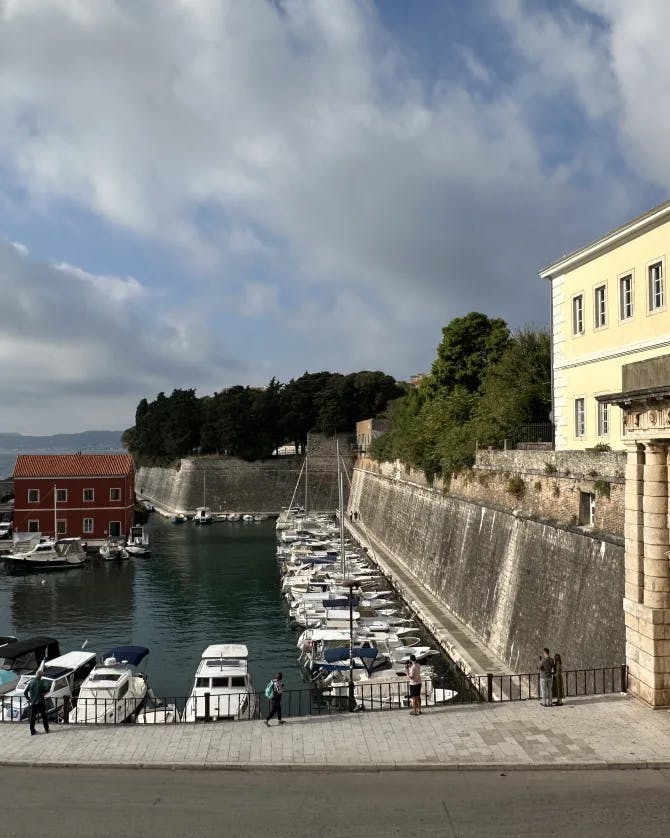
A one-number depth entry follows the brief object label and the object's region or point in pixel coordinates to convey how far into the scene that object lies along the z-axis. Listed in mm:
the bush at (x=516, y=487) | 22891
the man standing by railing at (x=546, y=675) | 13320
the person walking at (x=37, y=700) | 13469
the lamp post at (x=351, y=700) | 15133
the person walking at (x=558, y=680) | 13420
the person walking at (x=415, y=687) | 13492
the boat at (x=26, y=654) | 22734
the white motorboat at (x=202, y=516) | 70250
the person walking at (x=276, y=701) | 13344
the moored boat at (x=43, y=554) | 44344
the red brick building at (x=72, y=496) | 50750
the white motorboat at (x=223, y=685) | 18703
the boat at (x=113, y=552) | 47188
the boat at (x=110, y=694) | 18812
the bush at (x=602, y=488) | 17422
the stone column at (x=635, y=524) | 13320
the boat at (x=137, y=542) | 48688
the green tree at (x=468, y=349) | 48688
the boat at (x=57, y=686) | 18453
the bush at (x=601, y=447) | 19494
